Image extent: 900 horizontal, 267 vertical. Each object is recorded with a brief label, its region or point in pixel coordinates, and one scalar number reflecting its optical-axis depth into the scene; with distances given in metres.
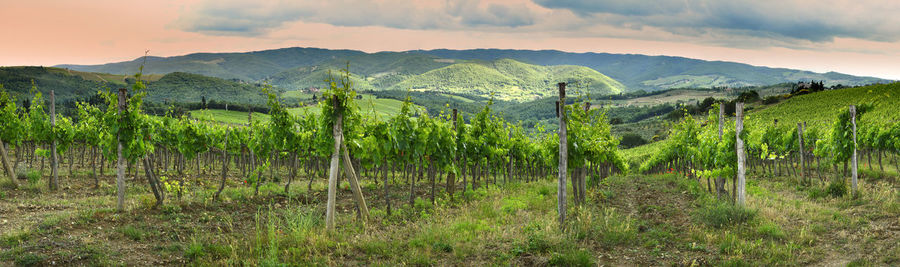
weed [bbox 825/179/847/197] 14.02
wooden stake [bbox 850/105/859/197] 13.59
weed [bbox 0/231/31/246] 7.56
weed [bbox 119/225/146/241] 8.41
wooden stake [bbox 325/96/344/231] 9.16
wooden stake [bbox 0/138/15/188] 14.05
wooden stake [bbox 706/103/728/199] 12.58
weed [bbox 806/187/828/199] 14.36
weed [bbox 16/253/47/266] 6.71
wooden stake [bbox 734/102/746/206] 11.23
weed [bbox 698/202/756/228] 10.02
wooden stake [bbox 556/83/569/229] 9.84
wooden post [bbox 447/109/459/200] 14.33
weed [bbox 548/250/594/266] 7.48
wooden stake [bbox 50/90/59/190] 14.30
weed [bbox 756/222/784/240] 8.97
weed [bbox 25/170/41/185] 14.82
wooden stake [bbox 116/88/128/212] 10.49
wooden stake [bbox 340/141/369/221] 9.77
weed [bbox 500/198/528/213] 11.45
